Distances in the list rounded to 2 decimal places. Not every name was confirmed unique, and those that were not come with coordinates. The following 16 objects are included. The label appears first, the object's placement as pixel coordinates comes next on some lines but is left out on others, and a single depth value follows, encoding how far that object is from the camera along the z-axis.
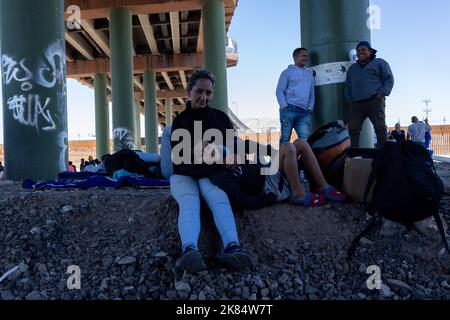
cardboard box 3.31
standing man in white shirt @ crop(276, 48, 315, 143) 5.16
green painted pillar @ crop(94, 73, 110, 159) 23.33
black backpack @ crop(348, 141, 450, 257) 2.91
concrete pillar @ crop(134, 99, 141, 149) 35.23
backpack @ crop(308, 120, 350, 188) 3.68
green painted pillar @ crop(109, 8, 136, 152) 14.95
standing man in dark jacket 4.89
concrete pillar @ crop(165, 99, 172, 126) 34.29
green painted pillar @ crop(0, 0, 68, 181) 6.61
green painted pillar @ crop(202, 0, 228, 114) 14.34
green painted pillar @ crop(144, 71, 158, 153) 23.16
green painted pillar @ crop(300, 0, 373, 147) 4.94
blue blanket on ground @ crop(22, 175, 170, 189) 4.77
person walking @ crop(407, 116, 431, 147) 13.13
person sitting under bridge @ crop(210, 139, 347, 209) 3.35
